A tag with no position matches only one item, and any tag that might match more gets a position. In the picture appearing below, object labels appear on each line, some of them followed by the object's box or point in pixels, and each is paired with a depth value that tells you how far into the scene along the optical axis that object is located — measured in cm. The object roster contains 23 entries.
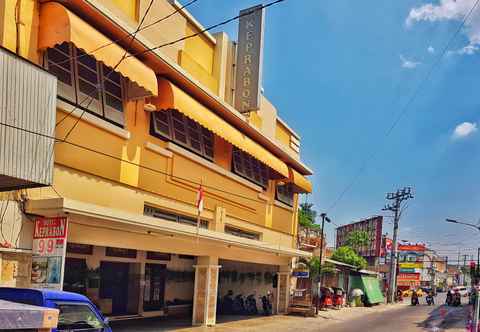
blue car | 744
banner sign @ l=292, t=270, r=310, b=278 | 2931
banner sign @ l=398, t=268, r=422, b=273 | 10063
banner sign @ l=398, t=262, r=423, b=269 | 10094
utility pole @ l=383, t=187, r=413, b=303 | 5341
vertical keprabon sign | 2130
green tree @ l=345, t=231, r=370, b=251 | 8512
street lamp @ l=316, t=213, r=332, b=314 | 3333
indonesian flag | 1777
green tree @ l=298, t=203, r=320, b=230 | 6506
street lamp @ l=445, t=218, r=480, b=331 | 2199
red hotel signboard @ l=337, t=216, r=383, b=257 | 8084
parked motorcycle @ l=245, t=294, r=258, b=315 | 2802
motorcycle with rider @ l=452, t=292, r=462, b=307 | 4716
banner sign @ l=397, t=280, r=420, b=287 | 9832
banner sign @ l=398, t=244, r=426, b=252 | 10740
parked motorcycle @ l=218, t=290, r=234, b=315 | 2813
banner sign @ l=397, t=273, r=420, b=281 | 10019
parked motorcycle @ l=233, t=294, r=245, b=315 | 2828
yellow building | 1237
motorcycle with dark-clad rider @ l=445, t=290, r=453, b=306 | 4806
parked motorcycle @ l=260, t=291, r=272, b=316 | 2805
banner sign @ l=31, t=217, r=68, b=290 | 1184
